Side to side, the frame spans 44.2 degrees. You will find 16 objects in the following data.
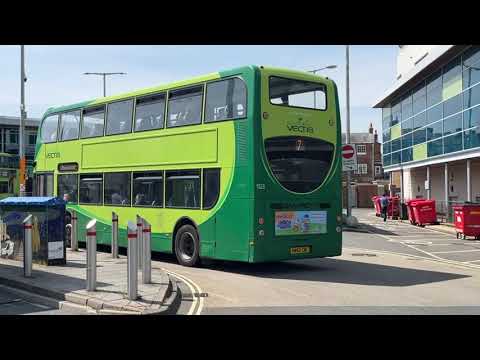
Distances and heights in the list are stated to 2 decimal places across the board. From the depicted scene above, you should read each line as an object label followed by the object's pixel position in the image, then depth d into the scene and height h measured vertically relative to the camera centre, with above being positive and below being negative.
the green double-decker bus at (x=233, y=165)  11.98 +0.71
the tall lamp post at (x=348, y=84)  29.03 +5.64
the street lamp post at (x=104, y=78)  48.43 +9.90
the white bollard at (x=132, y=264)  8.73 -0.98
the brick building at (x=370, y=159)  80.53 +5.30
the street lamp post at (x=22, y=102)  30.69 +5.08
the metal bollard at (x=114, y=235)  14.59 -0.93
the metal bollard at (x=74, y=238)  16.12 -1.09
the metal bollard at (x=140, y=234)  10.65 -0.67
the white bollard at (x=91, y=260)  9.36 -0.98
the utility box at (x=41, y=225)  12.31 -0.58
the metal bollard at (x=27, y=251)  10.81 -0.97
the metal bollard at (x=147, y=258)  10.29 -1.05
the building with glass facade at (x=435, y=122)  27.28 +4.15
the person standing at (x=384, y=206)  32.38 -0.50
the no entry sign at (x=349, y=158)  25.25 +1.67
